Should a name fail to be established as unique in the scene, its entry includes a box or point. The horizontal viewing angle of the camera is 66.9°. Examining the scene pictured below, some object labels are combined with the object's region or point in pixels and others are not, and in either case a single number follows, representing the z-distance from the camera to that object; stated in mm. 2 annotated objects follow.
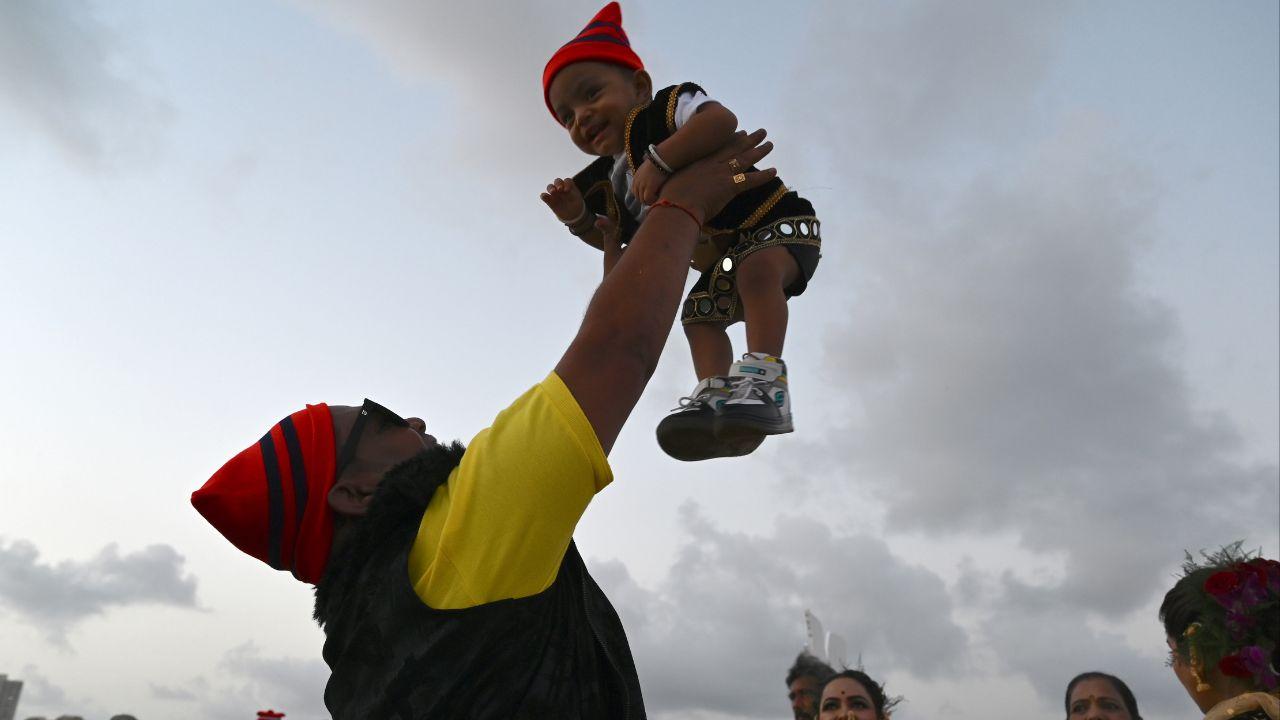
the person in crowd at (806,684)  9469
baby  3086
